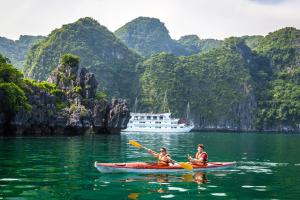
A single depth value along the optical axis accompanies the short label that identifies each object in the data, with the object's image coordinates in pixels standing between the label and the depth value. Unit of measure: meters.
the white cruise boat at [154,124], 136.62
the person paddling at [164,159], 26.80
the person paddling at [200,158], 28.10
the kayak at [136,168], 25.48
